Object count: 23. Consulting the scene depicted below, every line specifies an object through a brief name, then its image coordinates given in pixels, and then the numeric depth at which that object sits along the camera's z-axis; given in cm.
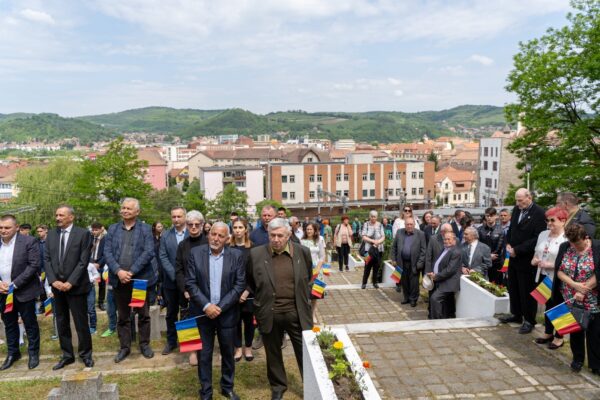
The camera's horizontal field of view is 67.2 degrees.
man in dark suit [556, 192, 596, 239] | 533
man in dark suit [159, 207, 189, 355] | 605
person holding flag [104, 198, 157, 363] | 571
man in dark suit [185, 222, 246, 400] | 470
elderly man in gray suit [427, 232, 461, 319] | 730
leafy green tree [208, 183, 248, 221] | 5500
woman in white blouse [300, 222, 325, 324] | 753
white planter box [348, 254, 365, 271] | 1453
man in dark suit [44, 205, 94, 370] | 554
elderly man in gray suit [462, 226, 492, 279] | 796
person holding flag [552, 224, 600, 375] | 455
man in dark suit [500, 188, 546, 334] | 584
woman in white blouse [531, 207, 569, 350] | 527
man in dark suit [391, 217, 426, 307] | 867
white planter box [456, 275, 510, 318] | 642
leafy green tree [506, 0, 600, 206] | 1744
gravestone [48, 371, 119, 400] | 418
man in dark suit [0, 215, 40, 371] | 568
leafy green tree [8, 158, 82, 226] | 4212
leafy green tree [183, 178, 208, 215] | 5603
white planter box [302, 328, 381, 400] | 378
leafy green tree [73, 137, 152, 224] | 3744
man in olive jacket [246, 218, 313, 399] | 456
